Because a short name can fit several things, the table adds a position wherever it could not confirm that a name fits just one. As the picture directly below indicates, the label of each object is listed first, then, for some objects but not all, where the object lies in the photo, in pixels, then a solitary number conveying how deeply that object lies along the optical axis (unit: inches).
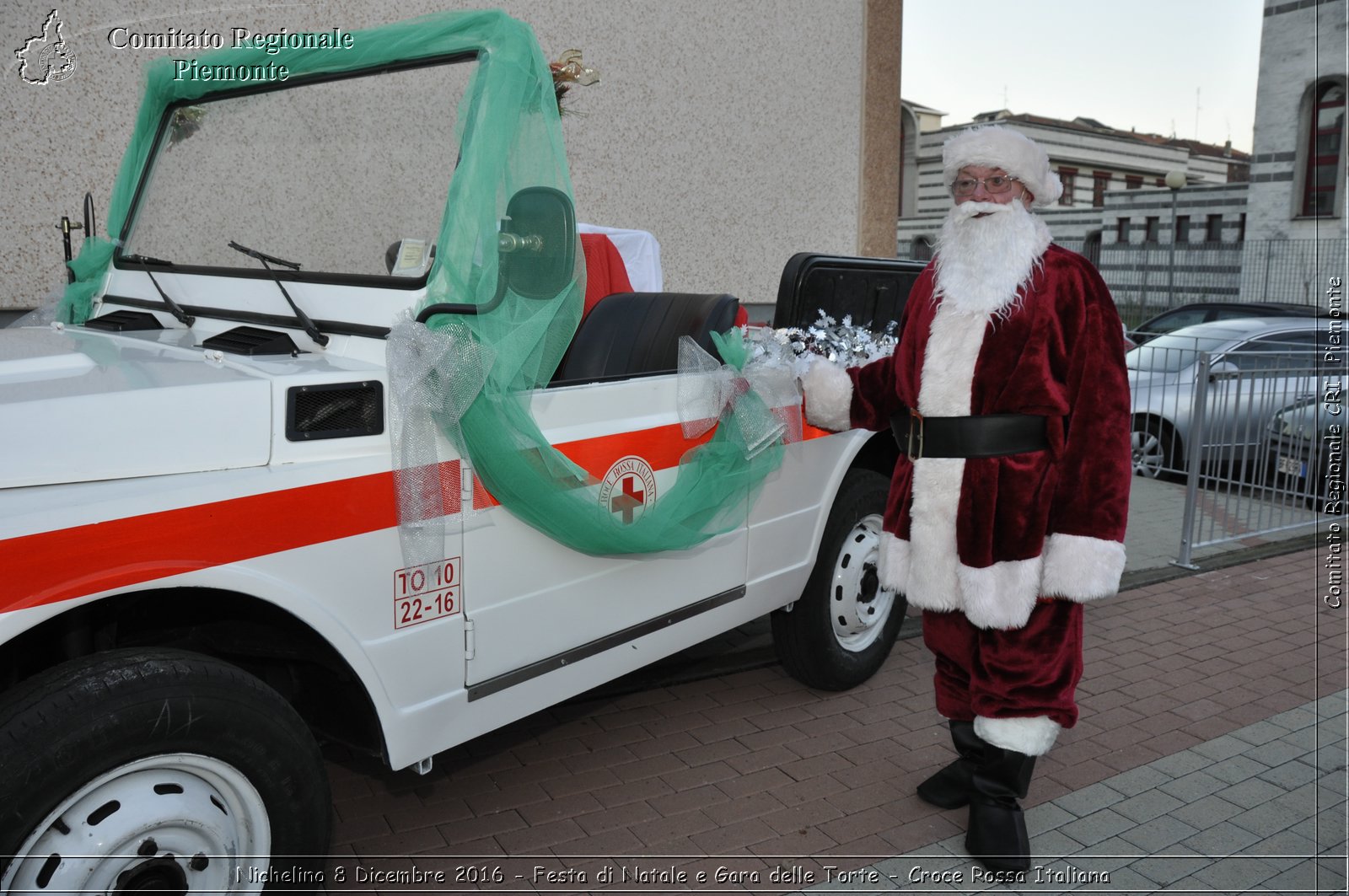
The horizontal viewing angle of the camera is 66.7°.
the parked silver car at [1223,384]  267.4
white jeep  75.0
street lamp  872.0
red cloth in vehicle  161.9
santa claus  107.9
